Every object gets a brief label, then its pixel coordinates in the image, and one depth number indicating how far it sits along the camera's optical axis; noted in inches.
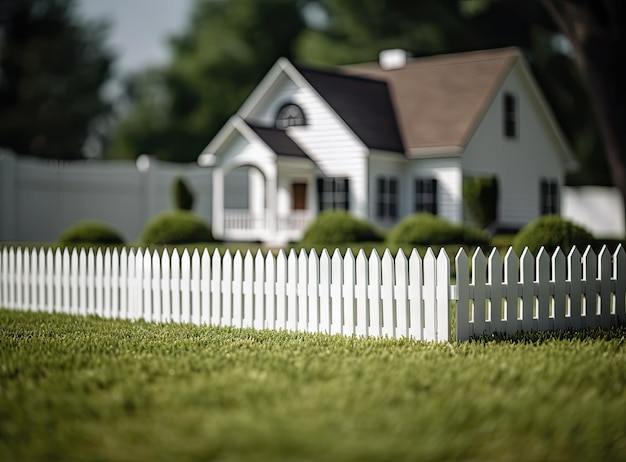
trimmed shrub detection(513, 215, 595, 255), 703.1
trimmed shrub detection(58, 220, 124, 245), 860.6
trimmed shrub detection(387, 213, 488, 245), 842.8
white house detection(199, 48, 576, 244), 1074.1
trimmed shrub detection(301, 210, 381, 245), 872.9
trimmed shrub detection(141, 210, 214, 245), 897.5
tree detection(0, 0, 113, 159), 1820.9
